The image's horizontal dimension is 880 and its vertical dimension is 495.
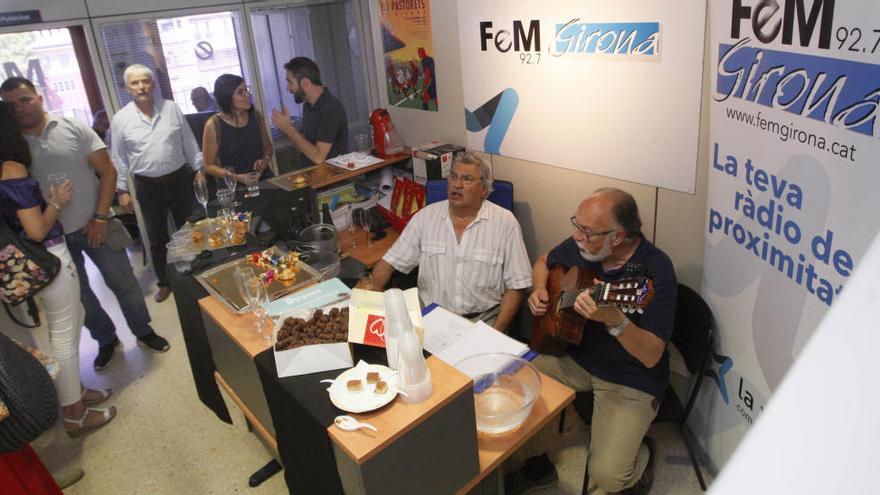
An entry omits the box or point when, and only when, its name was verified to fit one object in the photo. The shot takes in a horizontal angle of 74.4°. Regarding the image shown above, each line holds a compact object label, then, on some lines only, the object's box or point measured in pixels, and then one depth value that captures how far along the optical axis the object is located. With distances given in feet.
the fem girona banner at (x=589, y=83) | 8.05
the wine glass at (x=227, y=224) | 8.97
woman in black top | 13.05
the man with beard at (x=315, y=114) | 13.01
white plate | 4.81
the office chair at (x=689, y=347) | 7.61
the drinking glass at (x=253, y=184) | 10.99
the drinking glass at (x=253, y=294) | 6.45
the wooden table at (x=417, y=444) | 4.52
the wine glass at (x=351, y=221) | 12.17
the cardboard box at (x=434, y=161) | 11.84
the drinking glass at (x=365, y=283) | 7.35
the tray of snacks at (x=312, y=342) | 5.49
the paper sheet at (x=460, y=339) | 7.04
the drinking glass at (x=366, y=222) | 11.53
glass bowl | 5.91
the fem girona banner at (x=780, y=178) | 4.82
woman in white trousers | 8.75
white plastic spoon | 4.63
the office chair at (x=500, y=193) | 10.94
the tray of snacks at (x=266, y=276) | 7.09
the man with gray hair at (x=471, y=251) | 9.27
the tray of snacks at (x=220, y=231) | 8.82
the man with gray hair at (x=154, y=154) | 12.75
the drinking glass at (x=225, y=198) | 9.75
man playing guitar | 7.38
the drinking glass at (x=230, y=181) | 10.71
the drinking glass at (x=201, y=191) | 9.93
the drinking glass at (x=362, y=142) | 14.01
